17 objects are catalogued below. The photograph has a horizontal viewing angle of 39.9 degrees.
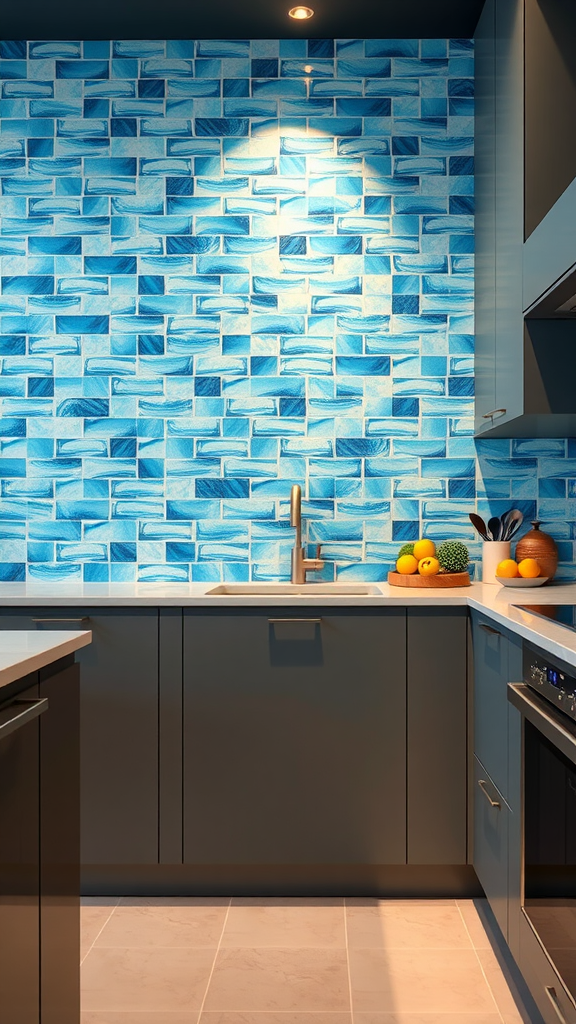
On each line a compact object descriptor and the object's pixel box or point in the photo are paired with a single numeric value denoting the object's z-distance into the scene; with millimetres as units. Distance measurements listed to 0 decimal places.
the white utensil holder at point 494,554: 2824
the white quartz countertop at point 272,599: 2404
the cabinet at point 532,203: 2250
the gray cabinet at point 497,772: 1854
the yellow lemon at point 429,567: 2691
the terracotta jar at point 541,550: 2787
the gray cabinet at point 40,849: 1204
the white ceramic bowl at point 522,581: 2633
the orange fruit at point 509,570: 2652
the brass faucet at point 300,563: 2852
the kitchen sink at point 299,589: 2836
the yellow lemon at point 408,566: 2740
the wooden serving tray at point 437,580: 2688
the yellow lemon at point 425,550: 2754
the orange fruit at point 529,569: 2625
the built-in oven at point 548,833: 1430
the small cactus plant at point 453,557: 2711
